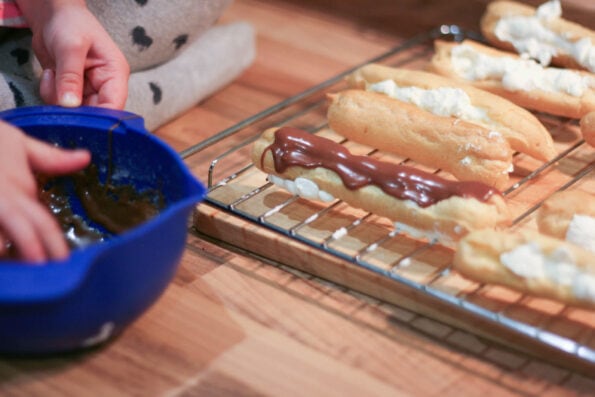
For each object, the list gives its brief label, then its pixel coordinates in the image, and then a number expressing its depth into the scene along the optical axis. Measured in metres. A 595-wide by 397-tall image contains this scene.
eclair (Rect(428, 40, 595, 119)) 0.79
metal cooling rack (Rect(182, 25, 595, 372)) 0.66
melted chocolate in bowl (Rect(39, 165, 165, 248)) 0.69
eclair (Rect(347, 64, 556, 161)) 0.75
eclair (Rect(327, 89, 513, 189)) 0.73
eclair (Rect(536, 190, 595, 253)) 0.68
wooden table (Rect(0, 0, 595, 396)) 0.64
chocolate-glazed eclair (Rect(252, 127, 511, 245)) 0.68
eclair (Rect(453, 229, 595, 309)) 0.64
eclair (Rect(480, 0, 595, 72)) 0.82
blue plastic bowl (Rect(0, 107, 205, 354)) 0.59
